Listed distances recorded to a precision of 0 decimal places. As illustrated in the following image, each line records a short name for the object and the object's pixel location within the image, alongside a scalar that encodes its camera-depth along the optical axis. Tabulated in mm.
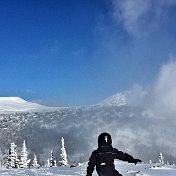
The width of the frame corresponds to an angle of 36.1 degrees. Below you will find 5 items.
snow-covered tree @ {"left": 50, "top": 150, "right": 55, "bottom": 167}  66239
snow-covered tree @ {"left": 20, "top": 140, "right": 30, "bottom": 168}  59944
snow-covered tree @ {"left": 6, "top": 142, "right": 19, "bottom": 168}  55774
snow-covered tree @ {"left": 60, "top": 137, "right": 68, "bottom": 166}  62099
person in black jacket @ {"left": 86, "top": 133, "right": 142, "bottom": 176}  7757
